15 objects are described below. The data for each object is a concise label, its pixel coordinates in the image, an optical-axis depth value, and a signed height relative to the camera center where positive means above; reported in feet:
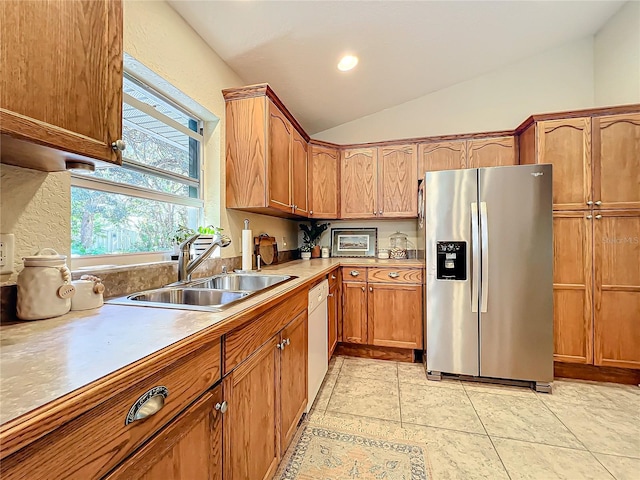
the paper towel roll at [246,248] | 7.05 -0.12
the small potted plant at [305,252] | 11.32 -0.36
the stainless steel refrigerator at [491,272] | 7.25 -0.76
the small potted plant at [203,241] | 5.97 +0.05
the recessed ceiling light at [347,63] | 7.88 +4.96
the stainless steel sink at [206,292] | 3.75 -0.77
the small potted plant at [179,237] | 5.67 +0.12
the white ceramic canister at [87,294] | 3.27 -0.58
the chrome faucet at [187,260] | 5.14 -0.30
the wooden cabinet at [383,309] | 9.04 -2.10
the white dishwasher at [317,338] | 6.12 -2.21
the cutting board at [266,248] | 8.24 -0.16
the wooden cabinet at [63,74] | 2.10 +1.40
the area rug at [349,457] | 4.65 -3.67
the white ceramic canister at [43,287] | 2.91 -0.45
